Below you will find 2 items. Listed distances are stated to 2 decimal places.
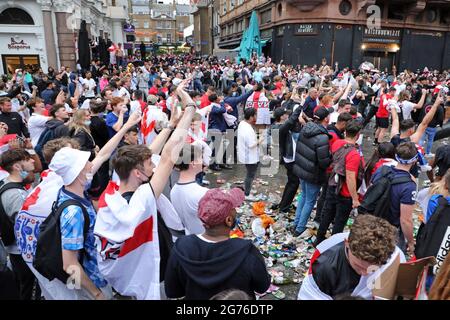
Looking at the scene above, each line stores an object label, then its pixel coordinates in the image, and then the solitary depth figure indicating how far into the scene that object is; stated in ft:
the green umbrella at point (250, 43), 68.42
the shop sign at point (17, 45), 68.03
